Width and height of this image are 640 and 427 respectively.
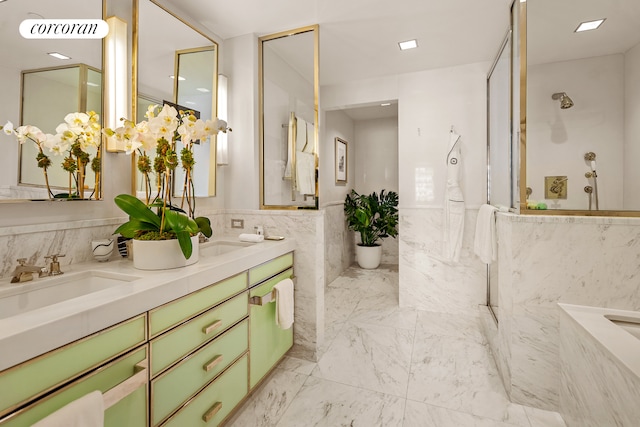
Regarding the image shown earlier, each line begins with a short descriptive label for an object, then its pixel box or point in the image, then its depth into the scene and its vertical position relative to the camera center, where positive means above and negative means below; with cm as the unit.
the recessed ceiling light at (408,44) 251 +145
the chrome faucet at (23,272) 111 -22
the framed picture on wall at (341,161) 430 +77
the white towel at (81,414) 72 -51
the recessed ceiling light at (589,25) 166 +106
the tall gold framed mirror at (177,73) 169 +90
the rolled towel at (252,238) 201 -17
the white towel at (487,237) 222 -20
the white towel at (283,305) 184 -58
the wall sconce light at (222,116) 226 +75
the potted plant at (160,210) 129 +2
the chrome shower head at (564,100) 178 +68
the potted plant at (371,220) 448 -12
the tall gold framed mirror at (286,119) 228 +74
